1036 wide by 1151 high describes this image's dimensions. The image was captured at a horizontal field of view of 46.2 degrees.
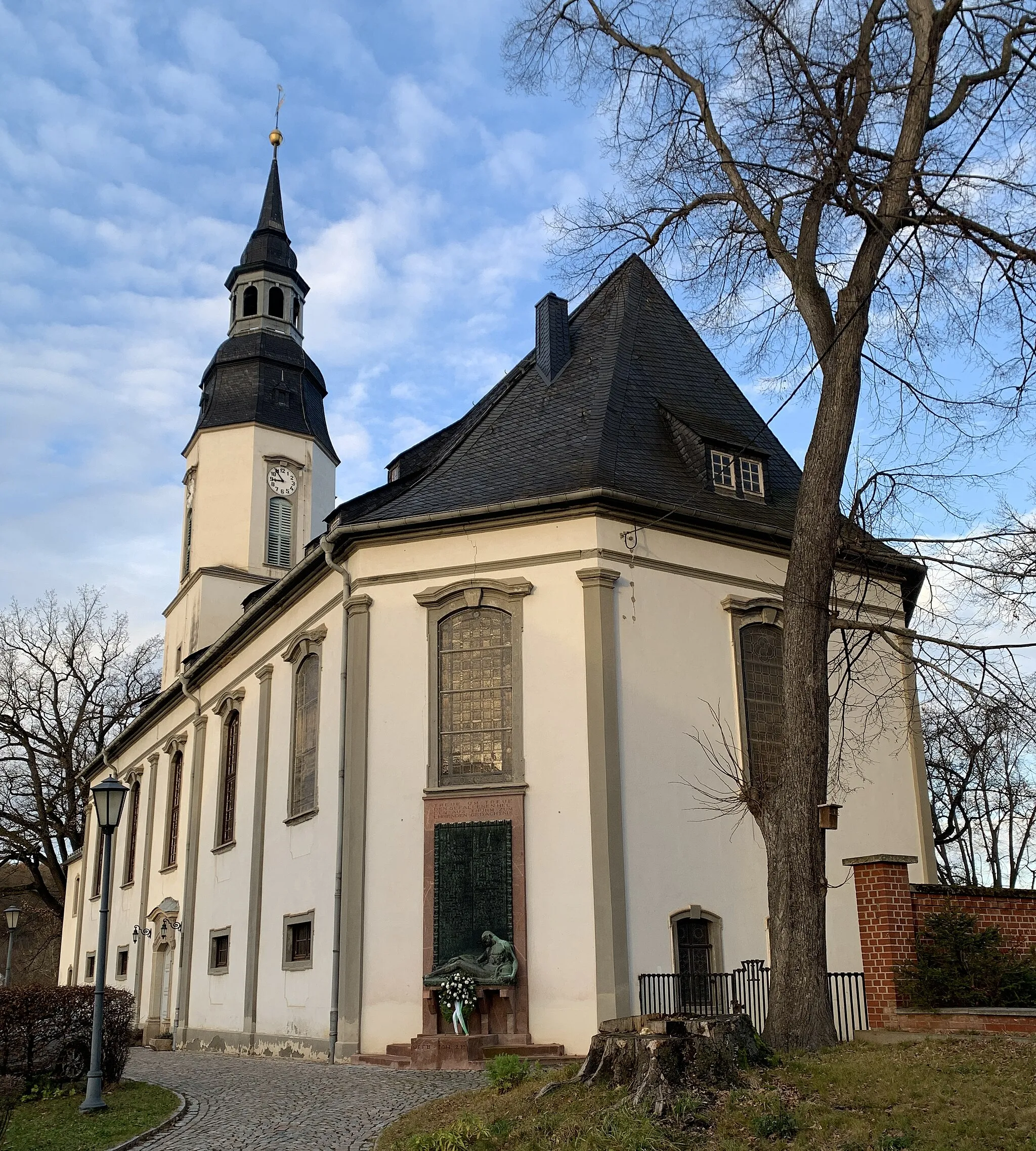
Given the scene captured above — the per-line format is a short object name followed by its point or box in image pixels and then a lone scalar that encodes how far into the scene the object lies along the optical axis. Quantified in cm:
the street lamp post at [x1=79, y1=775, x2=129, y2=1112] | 1169
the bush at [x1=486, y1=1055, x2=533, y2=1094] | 959
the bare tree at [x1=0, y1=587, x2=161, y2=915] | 3881
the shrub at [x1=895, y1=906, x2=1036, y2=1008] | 1078
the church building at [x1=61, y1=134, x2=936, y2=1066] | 1521
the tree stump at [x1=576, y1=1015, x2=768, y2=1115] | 805
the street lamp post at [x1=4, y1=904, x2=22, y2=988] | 3438
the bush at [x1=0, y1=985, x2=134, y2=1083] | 1305
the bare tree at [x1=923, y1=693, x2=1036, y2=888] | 1148
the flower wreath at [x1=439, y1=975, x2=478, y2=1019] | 1463
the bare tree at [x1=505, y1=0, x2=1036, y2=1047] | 1103
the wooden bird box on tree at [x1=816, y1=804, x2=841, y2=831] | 1109
